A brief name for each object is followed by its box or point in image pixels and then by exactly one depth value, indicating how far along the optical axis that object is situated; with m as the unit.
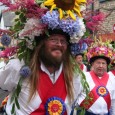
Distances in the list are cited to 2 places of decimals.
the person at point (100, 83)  4.61
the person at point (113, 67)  5.02
